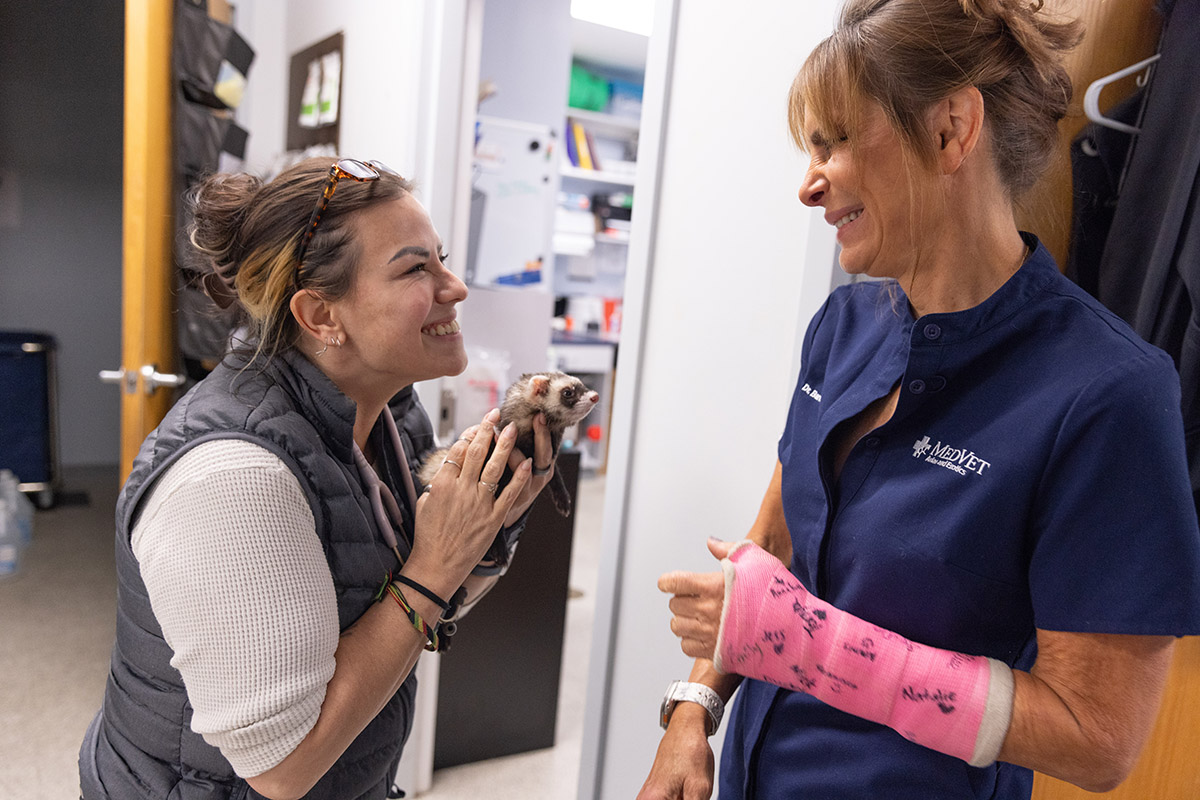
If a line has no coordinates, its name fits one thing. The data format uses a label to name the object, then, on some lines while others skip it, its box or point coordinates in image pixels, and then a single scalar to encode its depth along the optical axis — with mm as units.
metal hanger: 1149
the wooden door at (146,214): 2432
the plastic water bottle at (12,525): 3906
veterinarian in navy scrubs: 738
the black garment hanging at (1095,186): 1214
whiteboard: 3133
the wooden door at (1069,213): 1220
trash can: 4625
